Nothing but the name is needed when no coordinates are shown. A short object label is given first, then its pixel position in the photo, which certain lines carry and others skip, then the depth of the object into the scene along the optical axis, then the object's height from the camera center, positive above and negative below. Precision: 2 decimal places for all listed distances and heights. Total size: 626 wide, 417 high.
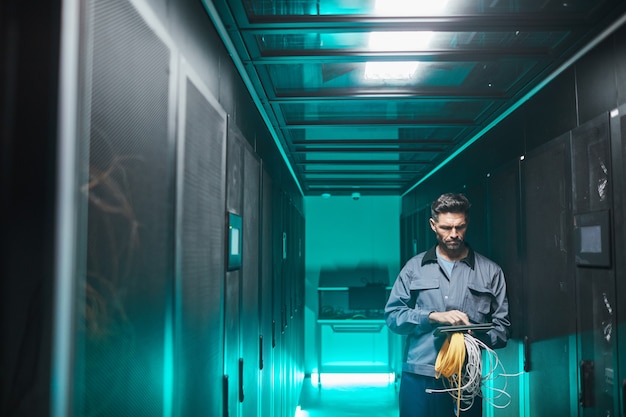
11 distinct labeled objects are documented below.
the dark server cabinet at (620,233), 2.11 +0.06
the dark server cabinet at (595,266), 2.23 -0.07
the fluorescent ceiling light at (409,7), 2.18 +0.98
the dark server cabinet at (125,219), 1.03 +0.07
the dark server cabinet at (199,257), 1.69 -0.03
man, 3.24 -0.32
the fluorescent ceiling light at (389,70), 3.06 +1.02
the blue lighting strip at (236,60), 2.12 +0.92
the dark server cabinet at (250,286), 2.81 -0.20
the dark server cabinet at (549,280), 2.66 -0.16
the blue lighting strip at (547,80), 2.26 +0.90
